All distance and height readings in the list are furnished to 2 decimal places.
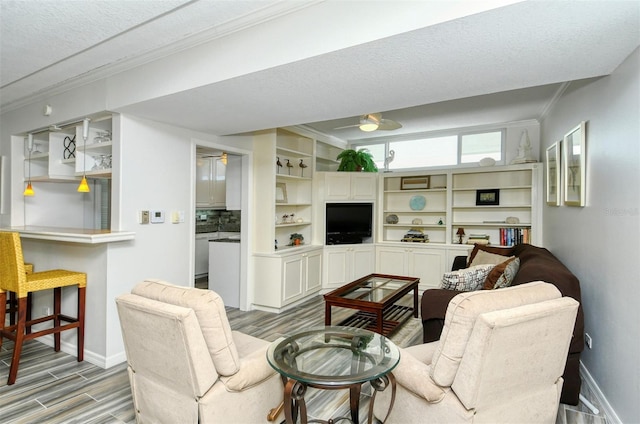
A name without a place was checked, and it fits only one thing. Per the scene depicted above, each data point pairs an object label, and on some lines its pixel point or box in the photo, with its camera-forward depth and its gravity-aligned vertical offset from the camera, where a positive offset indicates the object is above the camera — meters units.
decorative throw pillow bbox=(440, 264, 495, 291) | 2.94 -0.58
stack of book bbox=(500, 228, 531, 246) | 4.79 -0.34
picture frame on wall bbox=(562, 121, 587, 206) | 2.65 +0.38
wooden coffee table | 3.30 -0.90
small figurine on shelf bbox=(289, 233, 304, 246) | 5.22 -0.46
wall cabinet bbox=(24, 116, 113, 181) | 3.39 +0.56
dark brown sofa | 2.25 -0.69
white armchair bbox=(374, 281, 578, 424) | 1.59 -0.73
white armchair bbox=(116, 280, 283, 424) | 1.71 -0.81
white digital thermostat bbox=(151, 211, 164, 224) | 3.33 -0.10
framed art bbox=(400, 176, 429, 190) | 5.64 +0.45
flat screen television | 5.45 -0.20
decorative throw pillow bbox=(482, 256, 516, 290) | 2.87 -0.54
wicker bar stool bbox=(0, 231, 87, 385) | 2.71 -0.67
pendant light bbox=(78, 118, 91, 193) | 3.22 +0.66
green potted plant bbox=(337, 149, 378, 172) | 5.62 +0.78
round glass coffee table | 1.66 -0.83
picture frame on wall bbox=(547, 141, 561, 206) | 3.44 +0.40
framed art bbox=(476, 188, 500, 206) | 5.09 +0.21
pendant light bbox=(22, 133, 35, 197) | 3.73 +0.23
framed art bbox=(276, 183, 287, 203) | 4.95 +0.23
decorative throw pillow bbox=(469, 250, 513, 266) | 3.85 -0.53
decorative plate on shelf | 5.69 +0.12
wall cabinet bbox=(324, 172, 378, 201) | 5.43 +0.38
